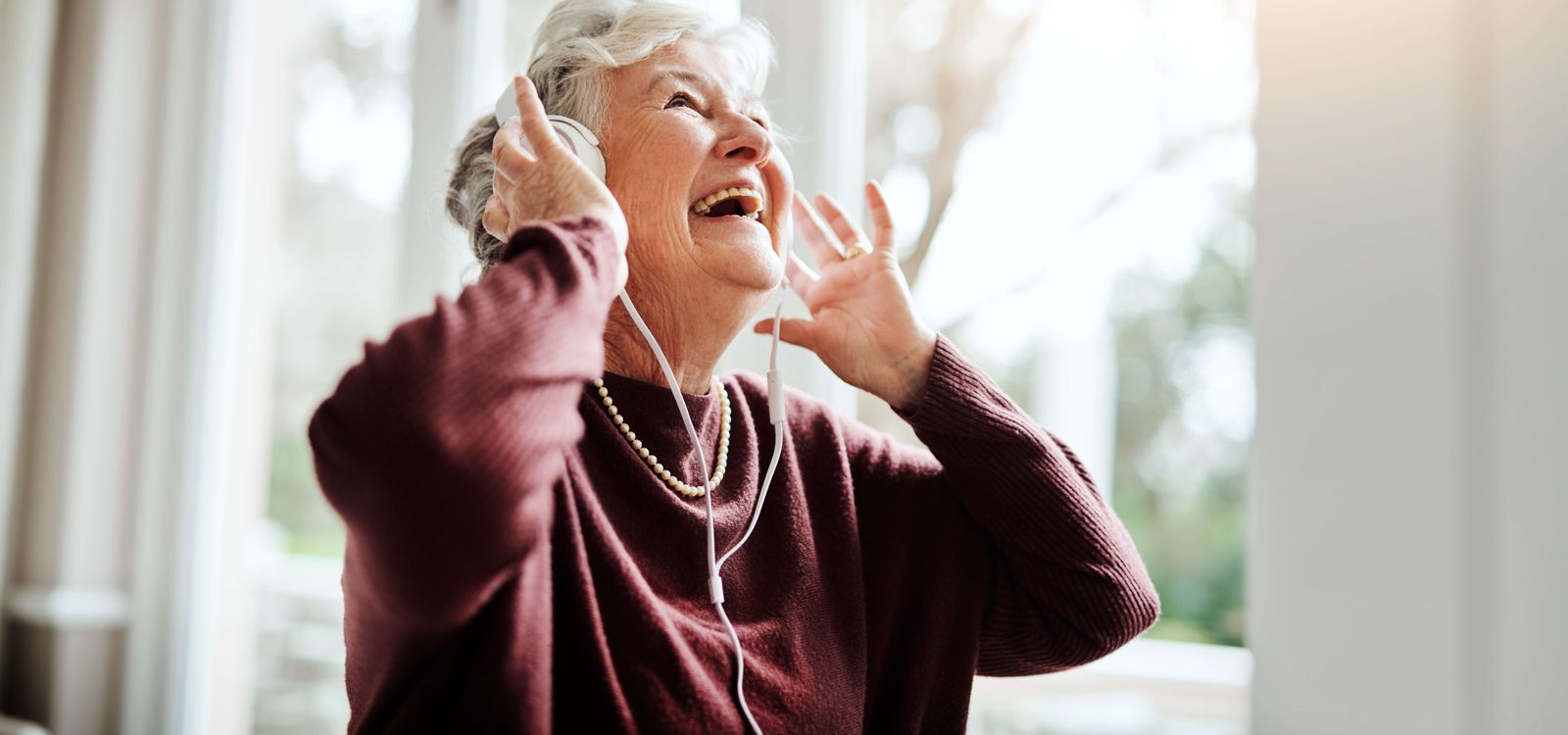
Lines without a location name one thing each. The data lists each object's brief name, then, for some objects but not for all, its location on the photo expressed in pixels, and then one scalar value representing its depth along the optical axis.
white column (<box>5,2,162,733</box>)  2.53
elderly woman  0.76
